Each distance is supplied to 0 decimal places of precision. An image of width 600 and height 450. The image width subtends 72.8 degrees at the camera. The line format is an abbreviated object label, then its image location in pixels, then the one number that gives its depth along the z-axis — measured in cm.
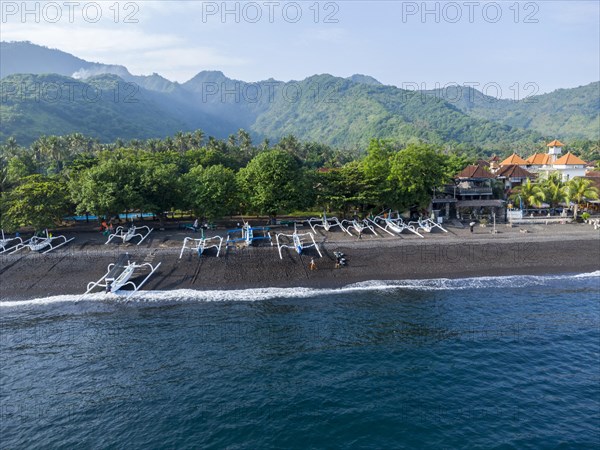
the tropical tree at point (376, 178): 5638
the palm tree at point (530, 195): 5941
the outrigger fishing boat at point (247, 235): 4725
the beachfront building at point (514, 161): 7989
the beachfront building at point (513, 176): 6912
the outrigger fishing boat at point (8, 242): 4582
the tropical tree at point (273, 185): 5297
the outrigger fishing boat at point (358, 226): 5156
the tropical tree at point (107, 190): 4956
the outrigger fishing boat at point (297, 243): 4475
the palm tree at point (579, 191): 5747
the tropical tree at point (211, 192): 5250
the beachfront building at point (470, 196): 6056
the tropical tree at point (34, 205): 4762
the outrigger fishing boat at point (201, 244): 4411
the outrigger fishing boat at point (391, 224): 5182
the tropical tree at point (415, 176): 5650
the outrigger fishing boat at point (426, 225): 5269
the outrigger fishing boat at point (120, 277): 3695
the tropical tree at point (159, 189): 5244
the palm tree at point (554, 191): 5919
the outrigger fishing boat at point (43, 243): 4531
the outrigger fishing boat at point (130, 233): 4831
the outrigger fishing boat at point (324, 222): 5358
